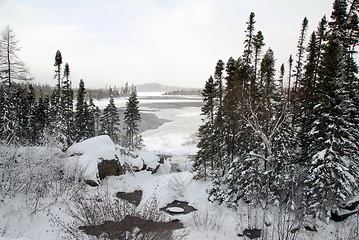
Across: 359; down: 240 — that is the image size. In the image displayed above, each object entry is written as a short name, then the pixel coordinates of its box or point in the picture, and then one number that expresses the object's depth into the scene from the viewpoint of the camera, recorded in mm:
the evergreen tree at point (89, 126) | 35094
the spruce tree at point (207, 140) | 21109
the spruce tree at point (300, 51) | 27375
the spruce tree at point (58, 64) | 32312
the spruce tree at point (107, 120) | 38597
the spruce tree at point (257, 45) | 21648
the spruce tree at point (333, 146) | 12055
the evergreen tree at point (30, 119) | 34375
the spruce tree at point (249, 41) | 21359
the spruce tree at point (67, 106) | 31984
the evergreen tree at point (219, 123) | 20484
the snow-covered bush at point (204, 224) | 12171
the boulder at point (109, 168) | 18169
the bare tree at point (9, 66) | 20347
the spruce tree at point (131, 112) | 38388
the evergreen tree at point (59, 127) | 29866
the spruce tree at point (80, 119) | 34844
